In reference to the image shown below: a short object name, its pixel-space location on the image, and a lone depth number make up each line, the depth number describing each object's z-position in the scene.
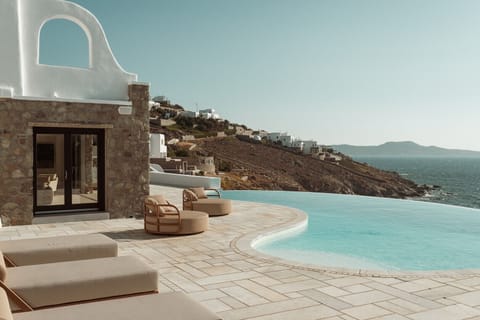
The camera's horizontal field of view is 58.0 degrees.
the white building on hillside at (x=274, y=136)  83.84
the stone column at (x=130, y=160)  10.41
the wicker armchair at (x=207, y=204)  10.72
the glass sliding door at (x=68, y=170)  9.84
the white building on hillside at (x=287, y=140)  81.51
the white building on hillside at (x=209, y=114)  79.65
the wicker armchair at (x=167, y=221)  8.37
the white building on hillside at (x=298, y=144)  75.00
